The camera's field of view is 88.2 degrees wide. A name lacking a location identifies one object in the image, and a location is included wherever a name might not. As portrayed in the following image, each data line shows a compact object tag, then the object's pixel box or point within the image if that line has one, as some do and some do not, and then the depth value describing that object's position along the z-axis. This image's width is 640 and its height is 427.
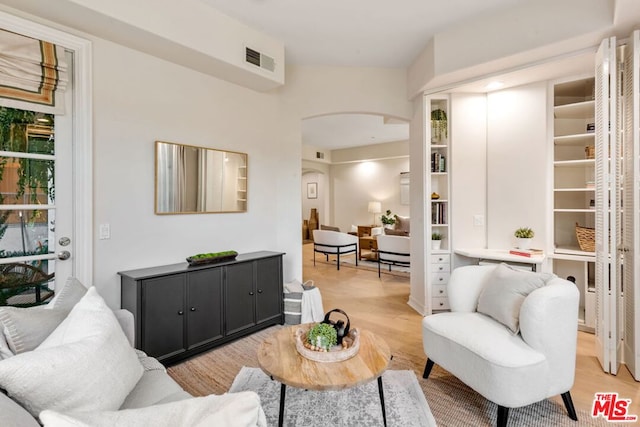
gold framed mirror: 2.94
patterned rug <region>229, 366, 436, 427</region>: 1.96
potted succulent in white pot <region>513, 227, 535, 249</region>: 3.45
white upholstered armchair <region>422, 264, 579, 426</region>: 1.82
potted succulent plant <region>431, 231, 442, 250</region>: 3.93
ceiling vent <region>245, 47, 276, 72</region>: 3.11
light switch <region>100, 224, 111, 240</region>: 2.57
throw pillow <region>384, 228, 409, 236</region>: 6.53
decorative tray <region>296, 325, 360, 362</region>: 1.76
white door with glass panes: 2.21
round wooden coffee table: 1.56
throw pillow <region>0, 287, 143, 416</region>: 1.00
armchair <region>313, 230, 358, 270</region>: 6.77
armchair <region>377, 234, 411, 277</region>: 5.65
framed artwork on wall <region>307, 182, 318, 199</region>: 11.27
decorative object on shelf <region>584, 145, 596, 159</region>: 3.31
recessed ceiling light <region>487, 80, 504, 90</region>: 3.49
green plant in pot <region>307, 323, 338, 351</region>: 1.84
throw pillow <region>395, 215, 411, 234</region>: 8.12
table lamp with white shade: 9.11
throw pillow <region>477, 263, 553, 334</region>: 2.08
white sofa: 0.81
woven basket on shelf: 3.22
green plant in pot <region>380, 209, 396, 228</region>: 8.56
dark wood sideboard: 2.53
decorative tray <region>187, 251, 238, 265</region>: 2.91
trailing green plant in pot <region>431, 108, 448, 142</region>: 3.95
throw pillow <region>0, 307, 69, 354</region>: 1.25
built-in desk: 3.16
